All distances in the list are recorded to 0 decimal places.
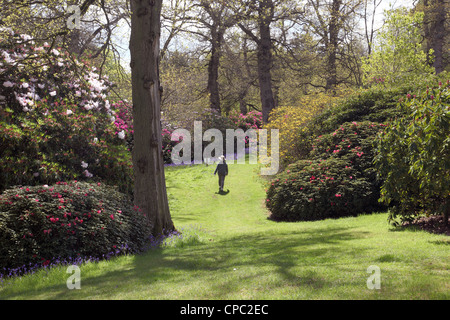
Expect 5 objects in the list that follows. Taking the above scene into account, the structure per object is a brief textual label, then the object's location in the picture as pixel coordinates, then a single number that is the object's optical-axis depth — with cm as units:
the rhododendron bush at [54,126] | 1024
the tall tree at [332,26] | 2394
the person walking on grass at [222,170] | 1833
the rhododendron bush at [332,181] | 1175
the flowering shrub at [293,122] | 1691
